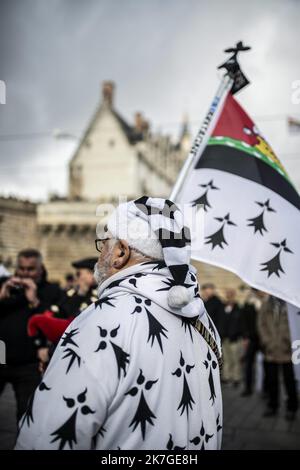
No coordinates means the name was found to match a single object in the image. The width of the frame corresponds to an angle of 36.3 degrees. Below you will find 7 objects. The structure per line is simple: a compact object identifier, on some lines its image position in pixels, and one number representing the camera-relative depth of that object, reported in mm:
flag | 3609
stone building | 37156
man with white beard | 1637
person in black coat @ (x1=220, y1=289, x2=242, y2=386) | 10102
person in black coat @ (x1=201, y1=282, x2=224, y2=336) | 10031
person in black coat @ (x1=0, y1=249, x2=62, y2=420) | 4219
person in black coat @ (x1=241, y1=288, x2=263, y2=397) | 9102
